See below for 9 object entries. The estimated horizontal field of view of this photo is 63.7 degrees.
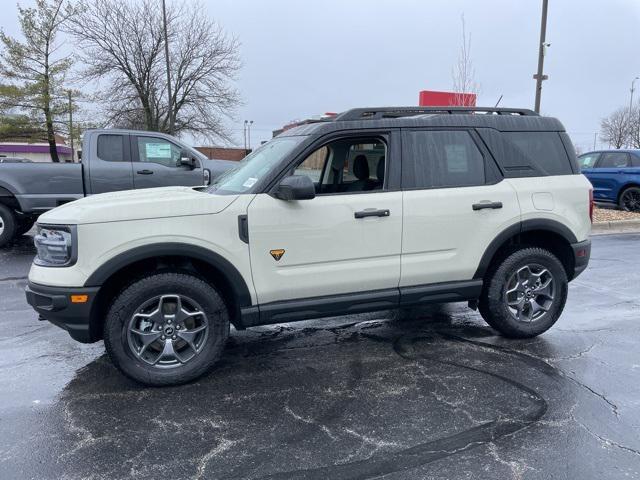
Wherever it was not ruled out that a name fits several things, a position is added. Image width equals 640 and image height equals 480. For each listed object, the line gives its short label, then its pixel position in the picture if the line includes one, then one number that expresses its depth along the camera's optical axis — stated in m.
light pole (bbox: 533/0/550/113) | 13.47
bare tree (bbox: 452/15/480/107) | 14.02
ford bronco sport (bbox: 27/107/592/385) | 3.56
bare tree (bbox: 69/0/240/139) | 24.78
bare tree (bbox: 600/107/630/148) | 56.12
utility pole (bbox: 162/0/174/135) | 20.50
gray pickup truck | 8.75
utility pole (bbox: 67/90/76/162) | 24.20
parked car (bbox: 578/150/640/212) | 13.48
